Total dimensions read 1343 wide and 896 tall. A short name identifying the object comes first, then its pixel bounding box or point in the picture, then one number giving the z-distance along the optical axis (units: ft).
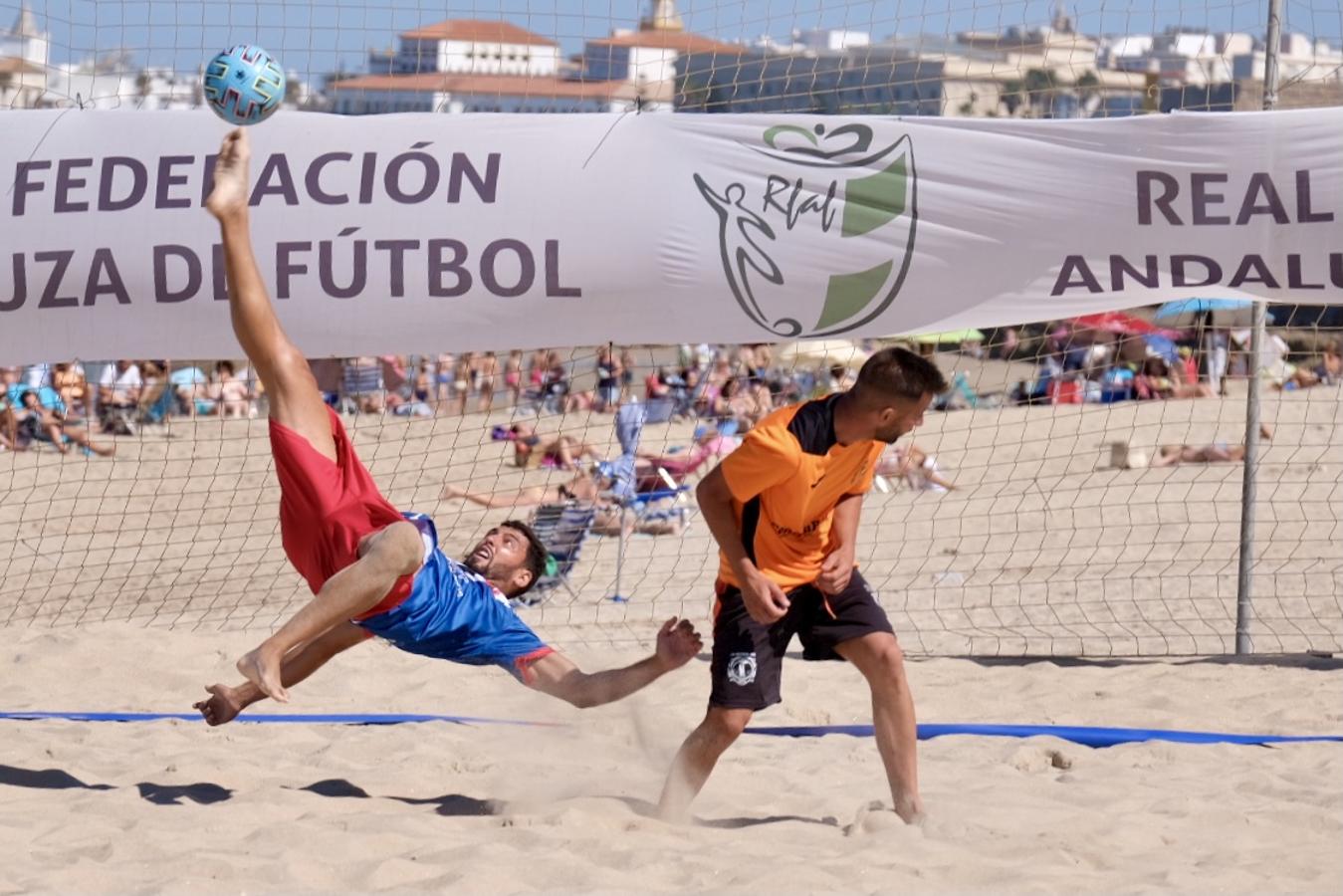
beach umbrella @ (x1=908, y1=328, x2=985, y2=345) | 44.74
